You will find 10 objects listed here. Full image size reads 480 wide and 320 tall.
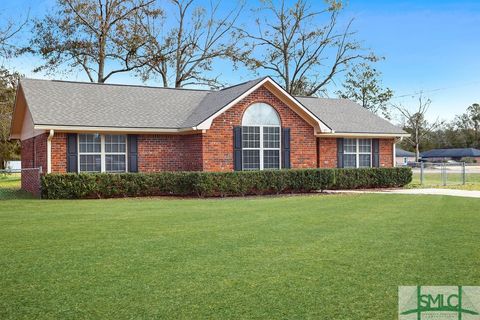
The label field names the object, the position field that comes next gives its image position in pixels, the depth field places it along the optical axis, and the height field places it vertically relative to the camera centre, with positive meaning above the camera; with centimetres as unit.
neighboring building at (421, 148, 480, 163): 8794 +172
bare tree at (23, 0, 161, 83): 3553 +909
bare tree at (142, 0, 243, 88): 3888 +924
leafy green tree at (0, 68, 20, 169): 3441 +518
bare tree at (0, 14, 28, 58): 3005 +787
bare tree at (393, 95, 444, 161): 6789 +575
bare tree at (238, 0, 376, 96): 4181 +1053
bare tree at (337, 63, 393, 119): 5656 +822
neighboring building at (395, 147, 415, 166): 8234 +133
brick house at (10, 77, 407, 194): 1981 +147
